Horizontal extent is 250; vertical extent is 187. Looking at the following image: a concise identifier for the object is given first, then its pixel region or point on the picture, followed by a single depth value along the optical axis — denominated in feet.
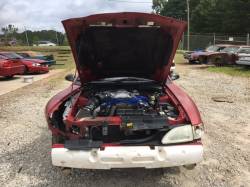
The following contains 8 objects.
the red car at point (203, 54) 36.05
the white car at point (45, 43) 77.11
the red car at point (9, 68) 26.03
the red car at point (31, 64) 30.20
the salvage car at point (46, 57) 36.36
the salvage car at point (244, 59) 28.50
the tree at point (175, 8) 131.82
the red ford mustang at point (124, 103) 6.40
